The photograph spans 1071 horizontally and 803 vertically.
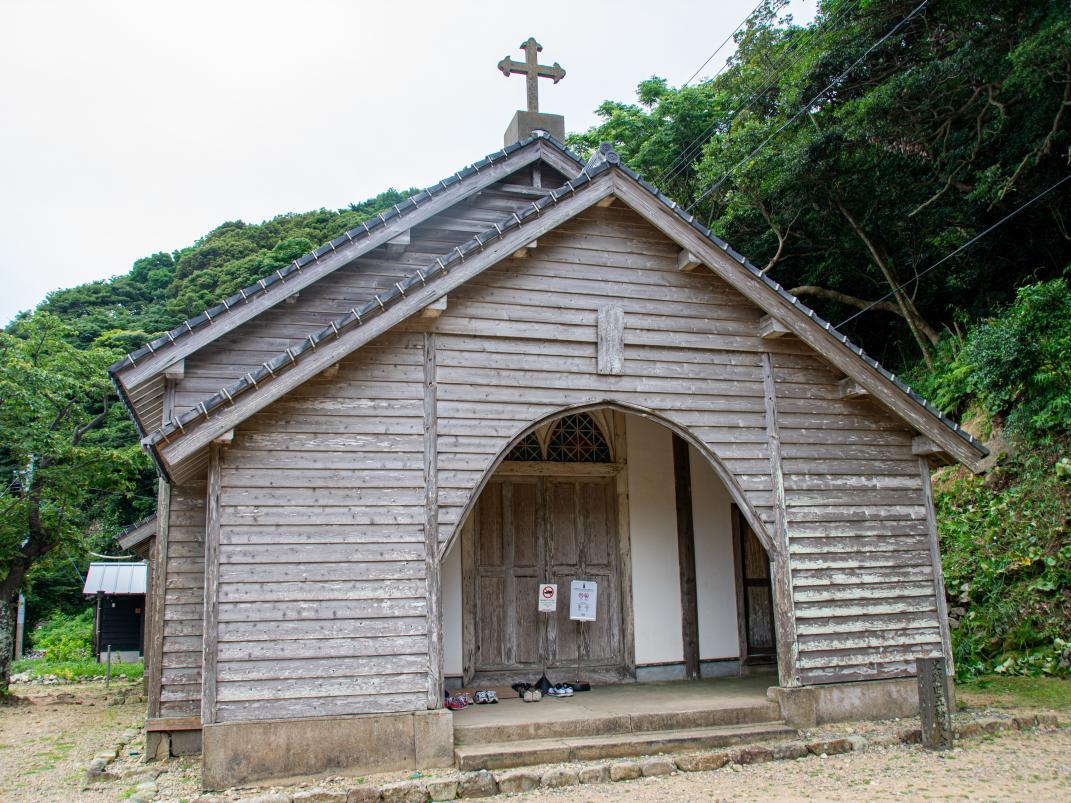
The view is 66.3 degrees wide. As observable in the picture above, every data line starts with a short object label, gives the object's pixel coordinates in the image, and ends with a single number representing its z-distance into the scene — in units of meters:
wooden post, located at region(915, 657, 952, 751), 7.47
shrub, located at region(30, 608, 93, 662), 24.95
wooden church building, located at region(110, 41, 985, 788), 7.05
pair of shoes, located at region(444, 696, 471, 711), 8.36
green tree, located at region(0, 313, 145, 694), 14.55
